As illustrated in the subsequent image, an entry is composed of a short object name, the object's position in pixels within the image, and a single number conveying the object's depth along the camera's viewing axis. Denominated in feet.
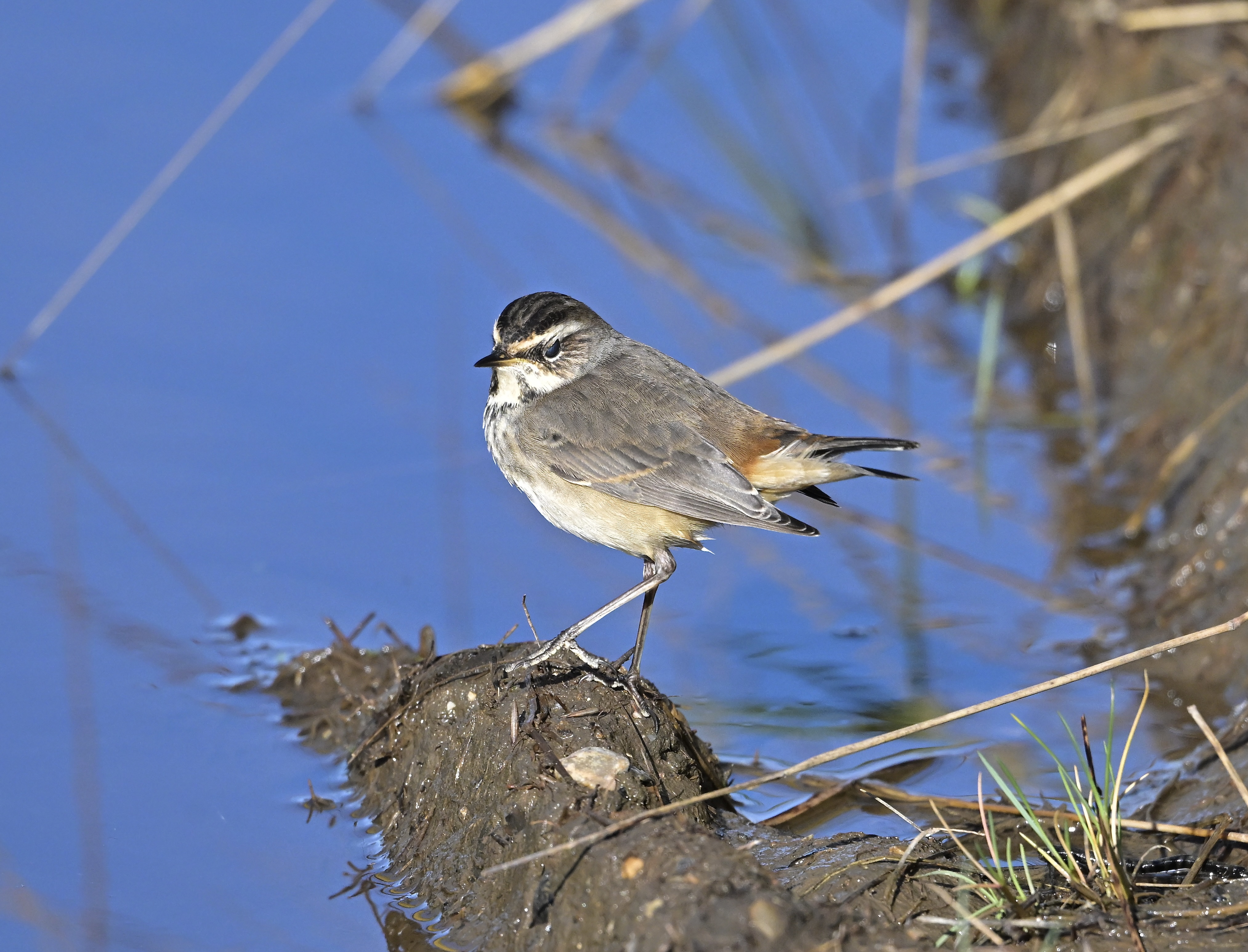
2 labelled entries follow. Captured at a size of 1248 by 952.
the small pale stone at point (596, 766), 31.07
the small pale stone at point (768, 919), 25.12
